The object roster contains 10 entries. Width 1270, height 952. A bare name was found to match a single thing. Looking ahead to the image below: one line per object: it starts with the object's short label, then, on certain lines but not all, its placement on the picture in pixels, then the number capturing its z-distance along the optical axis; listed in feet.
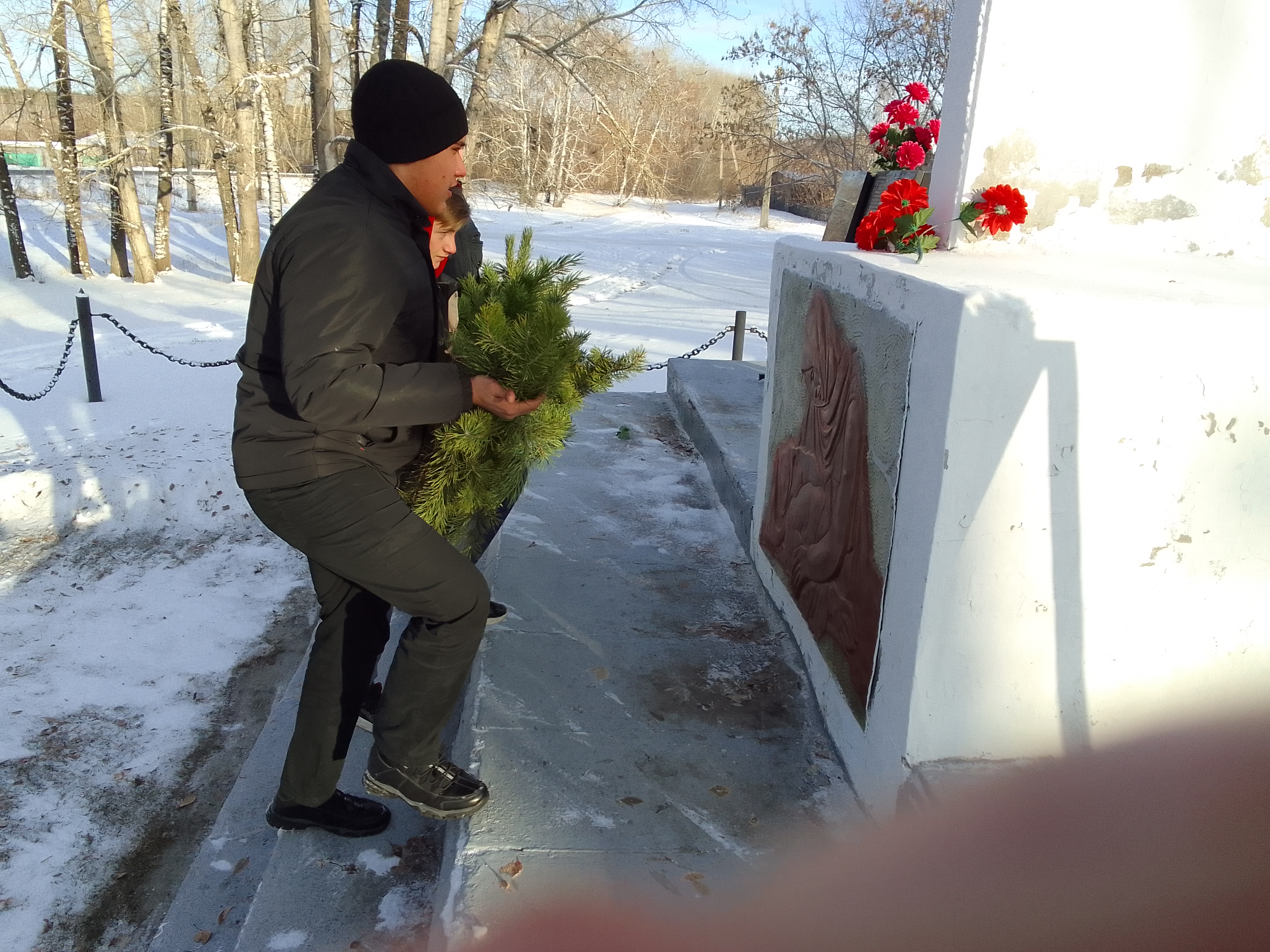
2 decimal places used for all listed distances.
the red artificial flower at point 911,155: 13.43
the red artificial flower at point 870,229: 9.62
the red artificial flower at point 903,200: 9.40
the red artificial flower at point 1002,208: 9.05
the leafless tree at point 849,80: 54.54
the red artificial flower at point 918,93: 14.89
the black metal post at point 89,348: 29.43
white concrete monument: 6.63
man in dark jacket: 6.34
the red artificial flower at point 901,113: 14.51
